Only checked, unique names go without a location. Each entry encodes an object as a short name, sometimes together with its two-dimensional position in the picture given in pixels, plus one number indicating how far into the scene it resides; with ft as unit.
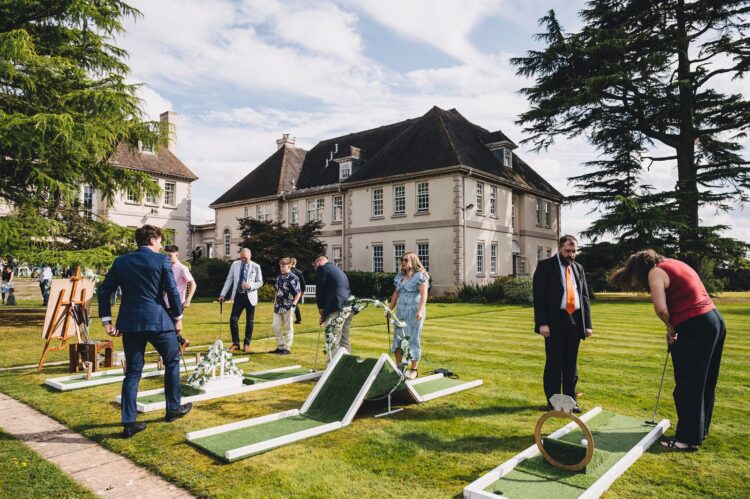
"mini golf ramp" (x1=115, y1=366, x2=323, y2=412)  21.49
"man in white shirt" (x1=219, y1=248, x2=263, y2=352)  35.19
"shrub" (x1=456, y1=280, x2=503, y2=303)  87.92
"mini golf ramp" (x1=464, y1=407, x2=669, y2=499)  12.79
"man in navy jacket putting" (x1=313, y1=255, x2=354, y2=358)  29.04
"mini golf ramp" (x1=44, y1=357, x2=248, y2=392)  24.40
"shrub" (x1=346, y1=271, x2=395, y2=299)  92.58
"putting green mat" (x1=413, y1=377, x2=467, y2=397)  23.08
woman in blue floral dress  25.11
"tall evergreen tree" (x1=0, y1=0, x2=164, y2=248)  44.11
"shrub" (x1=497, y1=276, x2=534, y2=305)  83.92
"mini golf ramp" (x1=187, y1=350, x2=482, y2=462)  16.34
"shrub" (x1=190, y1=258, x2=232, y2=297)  109.40
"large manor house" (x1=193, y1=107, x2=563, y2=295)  96.22
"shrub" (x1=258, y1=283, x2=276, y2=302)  92.22
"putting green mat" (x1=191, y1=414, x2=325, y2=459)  16.04
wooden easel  28.55
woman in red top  15.88
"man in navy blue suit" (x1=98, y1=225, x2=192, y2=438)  17.74
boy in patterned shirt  33.94
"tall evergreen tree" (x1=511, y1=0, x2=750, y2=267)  88.53
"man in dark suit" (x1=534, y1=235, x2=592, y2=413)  20.56
